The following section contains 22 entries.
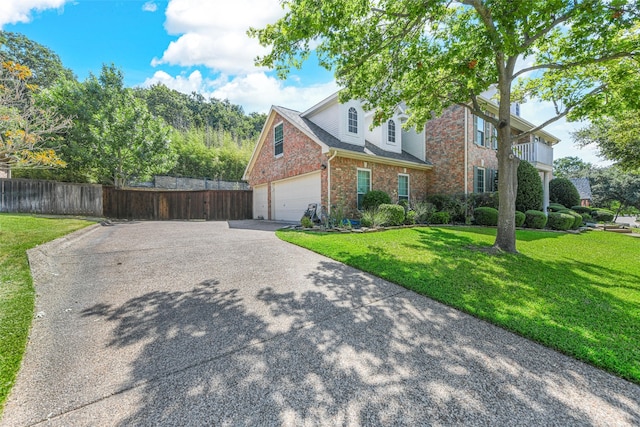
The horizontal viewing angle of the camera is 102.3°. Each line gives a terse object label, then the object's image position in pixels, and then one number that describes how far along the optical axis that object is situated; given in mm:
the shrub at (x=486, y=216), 10703
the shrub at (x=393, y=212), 9758
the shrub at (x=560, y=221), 10805
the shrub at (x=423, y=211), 10852
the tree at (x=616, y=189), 26703
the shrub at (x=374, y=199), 10703
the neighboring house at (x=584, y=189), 33062
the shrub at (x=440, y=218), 11094
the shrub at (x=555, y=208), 14333
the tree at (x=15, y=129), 5582
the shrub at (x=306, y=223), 9953
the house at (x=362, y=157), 11047
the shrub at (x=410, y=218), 10452
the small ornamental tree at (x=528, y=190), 11836
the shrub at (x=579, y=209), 16453
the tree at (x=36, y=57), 26734
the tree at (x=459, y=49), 5188
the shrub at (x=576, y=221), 11422
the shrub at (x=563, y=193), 17062
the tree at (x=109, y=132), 15125
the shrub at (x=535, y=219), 10906
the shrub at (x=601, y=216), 18594
